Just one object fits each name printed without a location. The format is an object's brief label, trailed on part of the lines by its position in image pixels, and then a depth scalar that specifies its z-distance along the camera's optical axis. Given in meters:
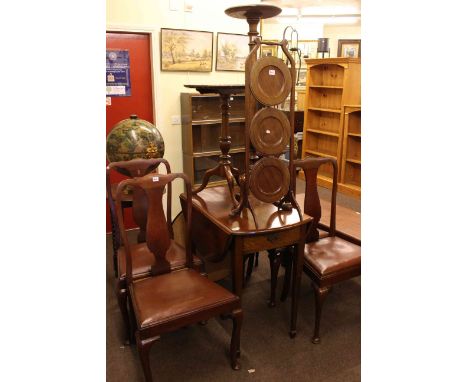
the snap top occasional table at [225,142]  2.18
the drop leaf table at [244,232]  1.91
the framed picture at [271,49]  5.82
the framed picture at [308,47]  8.08
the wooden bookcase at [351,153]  4.90
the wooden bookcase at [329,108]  4.93
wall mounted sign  3.55
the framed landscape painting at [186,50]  3.61
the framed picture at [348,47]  5.78
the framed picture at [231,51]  3.88
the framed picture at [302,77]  7.31
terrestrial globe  2.60
